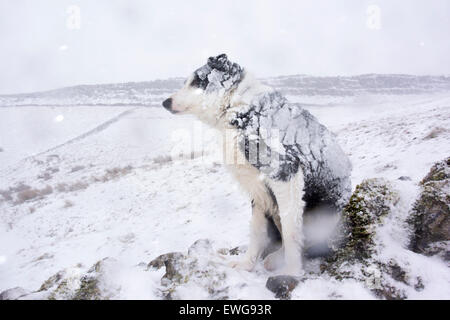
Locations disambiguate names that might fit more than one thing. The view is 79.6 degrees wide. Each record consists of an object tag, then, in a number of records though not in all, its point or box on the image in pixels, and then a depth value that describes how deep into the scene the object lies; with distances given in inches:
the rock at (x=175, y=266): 89.4
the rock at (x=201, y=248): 121.5
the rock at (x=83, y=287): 78.2
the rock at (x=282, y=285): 76.4
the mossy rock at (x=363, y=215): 84.4
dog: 96.5
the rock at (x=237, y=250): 140.4
